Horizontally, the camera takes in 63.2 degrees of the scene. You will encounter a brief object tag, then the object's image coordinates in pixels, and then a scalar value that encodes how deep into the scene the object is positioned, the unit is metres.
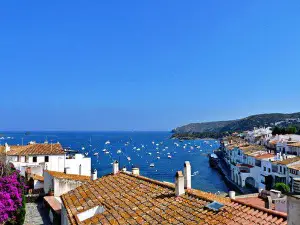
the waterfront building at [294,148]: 49.77
